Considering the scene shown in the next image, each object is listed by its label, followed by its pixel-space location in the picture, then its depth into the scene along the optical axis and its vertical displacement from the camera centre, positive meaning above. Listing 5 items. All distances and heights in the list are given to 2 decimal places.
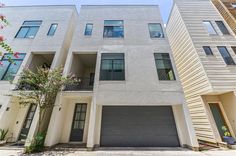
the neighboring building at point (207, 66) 7.54 +4.41
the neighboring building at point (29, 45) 7.36 +6.21
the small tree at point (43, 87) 6.38 +2.38
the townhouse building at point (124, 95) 6.91 +2.16
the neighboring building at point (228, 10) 9.70 +10.09
